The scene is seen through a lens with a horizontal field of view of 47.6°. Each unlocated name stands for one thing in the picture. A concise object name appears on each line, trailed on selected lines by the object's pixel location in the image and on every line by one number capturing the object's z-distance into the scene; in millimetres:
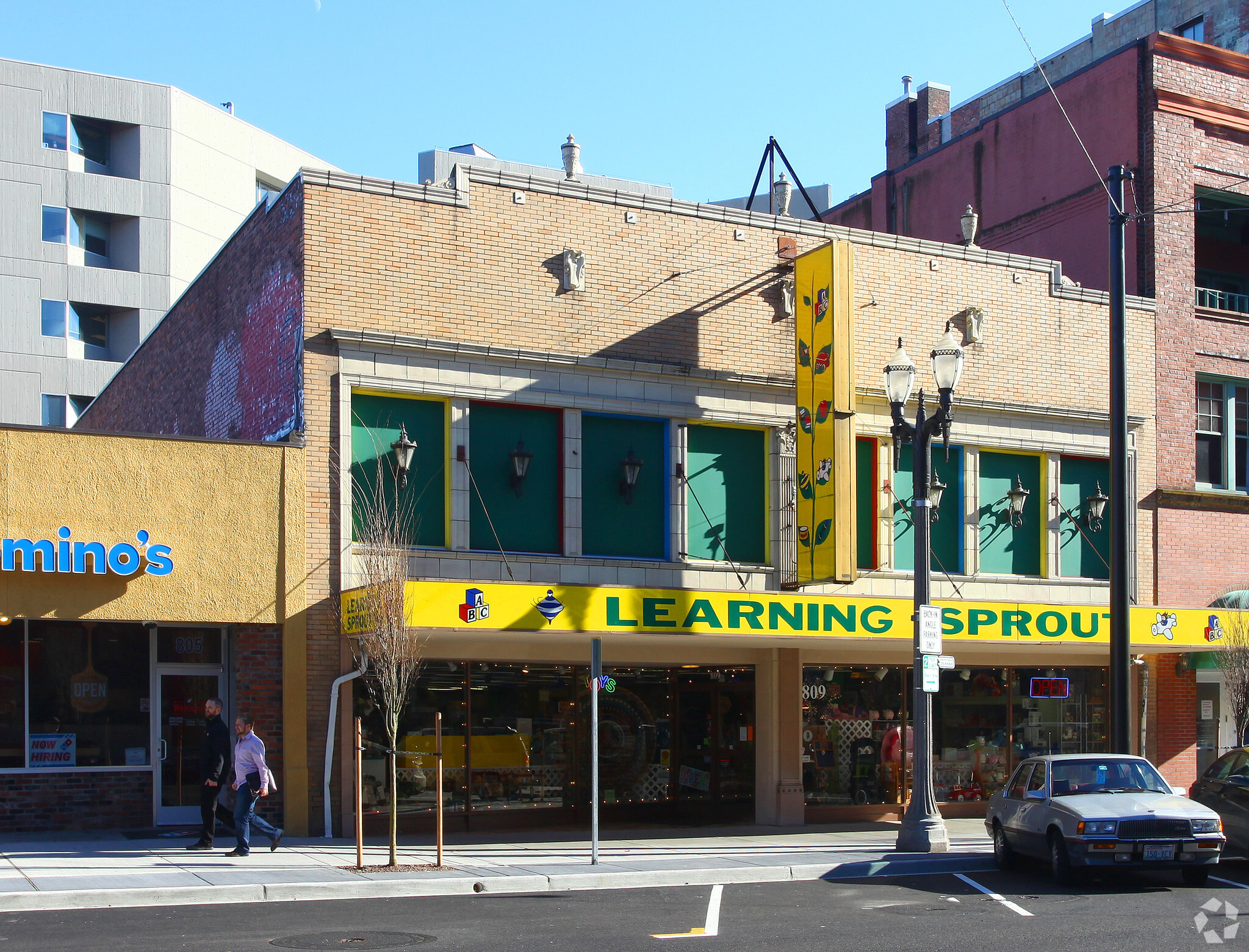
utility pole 18109
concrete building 46688
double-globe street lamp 17094
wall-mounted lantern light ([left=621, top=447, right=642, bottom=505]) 19922
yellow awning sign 16828
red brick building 24328
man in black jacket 15961
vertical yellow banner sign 19359
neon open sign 23188
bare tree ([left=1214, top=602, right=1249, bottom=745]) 21812
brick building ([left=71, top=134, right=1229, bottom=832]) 18438
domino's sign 16469
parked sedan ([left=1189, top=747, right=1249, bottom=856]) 15508
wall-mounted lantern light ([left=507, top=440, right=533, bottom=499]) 19188
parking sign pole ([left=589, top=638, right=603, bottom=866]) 15234
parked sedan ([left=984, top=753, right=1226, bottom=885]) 13750
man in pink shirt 15547
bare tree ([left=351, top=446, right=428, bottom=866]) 15898
